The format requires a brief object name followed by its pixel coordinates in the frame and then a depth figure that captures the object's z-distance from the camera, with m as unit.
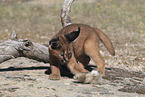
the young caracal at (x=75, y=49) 12.05
